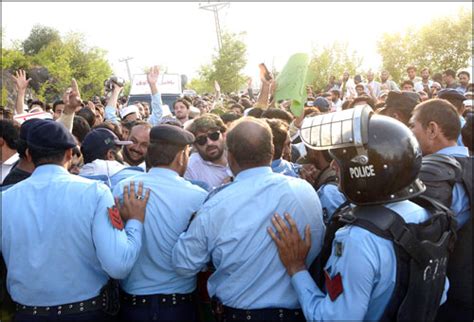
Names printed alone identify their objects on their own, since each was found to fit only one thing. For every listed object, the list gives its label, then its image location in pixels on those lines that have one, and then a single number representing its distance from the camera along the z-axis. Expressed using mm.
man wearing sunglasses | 4348
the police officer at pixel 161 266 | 2949
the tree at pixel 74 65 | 31328
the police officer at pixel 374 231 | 2100
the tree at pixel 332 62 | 26984
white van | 18516
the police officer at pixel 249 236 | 2619
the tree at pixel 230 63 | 33906
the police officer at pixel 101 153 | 3992
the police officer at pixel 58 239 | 2682
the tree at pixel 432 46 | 26406
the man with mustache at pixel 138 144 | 4438
